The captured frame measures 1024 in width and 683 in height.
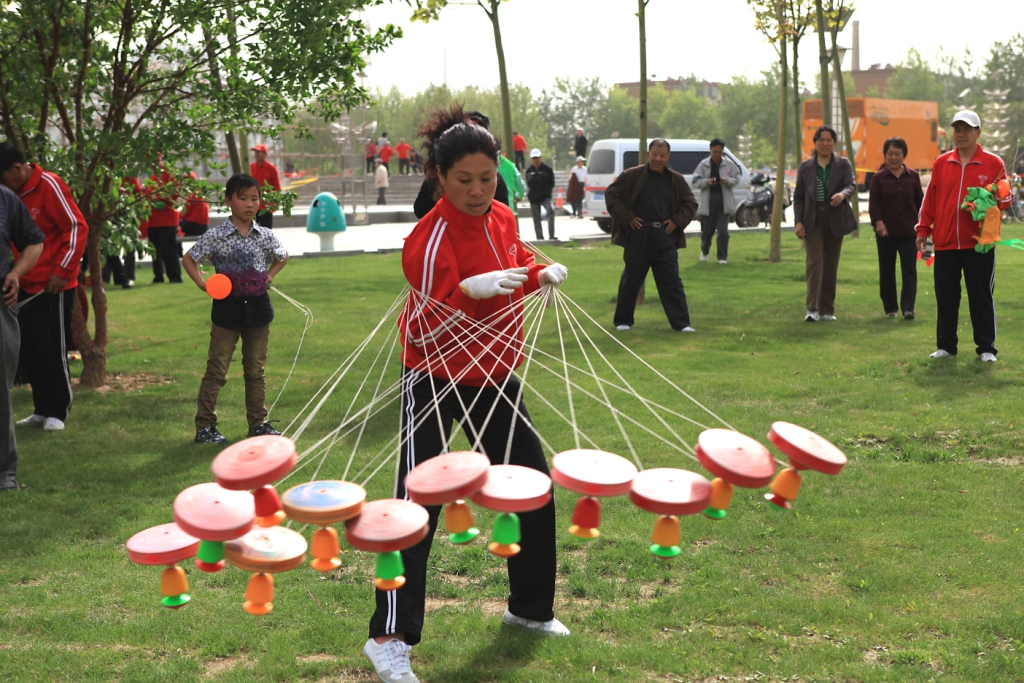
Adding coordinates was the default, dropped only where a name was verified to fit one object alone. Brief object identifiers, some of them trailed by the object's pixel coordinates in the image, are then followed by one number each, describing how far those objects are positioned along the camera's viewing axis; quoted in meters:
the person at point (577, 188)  26.80
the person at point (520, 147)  31.24
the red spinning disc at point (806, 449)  2.42
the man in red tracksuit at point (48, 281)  6.58
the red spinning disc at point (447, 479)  2.37
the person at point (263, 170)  14.92
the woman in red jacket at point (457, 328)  3.30
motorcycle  24.77
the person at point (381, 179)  34.03
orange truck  40.12
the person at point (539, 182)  20.47
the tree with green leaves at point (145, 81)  7.55
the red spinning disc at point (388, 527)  2.35
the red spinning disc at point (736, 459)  2.37
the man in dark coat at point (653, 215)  10.23
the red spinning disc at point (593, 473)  2.44
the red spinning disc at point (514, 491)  2.41
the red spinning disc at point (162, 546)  2.42
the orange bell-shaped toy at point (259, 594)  2.53
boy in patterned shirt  6.50
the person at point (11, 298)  5.54
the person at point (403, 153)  41.09
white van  25.12
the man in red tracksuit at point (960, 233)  8.05
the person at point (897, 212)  10.43
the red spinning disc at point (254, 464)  2.37
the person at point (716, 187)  15.84
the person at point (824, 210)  10.52
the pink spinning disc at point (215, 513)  2.30
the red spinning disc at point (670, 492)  2.42
